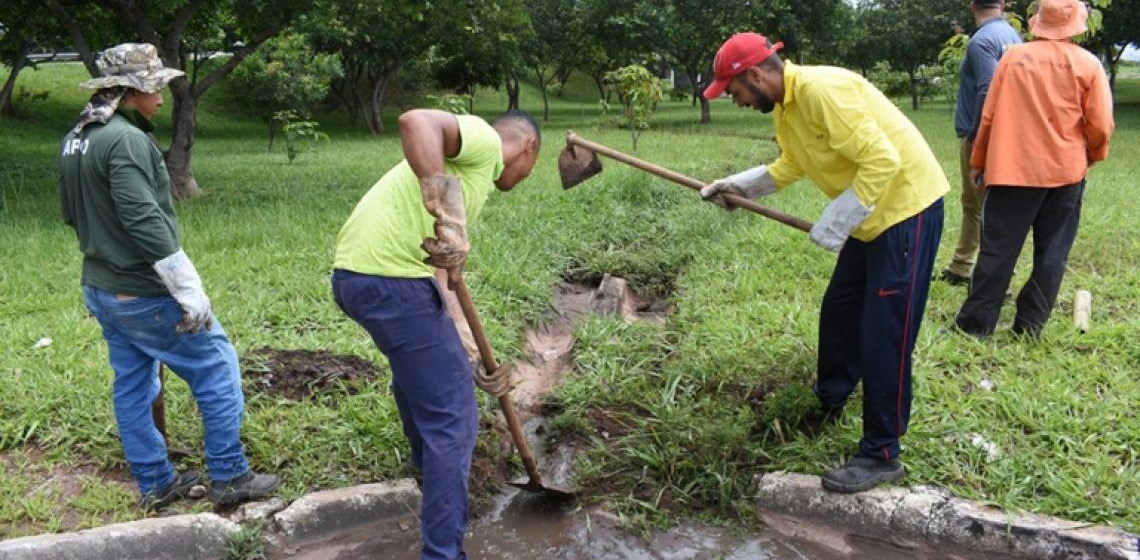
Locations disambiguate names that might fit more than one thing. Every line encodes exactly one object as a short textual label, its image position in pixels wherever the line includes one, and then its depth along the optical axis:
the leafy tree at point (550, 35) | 26.77
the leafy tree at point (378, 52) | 20.43
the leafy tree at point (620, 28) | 23.42
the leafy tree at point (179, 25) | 9.59
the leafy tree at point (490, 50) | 22.50
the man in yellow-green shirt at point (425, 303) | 2.76
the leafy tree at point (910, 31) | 30.47
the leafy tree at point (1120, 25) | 21.78
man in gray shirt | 5.05
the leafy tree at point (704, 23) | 23.36
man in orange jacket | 4.28
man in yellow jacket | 3.14
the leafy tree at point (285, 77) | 19.42
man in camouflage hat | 3.00
